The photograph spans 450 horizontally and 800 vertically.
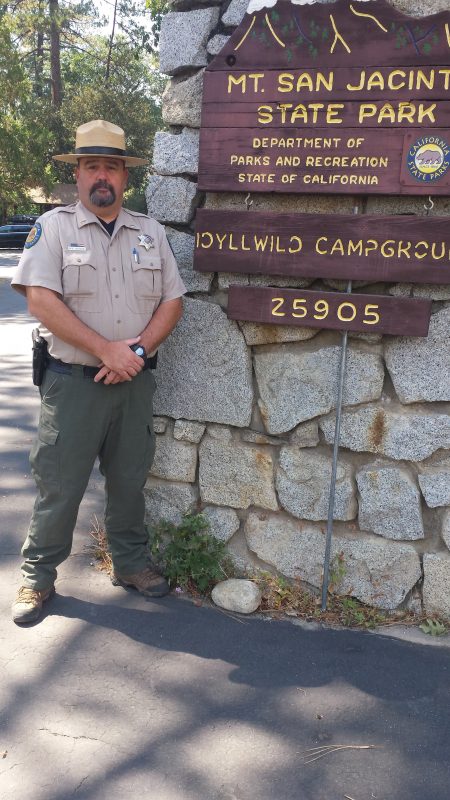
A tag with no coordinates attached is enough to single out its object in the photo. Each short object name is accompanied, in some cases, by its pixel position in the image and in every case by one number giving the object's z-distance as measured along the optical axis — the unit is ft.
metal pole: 9.74
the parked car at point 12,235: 92.48
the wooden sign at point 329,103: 8.79
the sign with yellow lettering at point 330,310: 9.27
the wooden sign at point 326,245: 9.07
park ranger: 9.34
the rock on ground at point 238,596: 10.30
